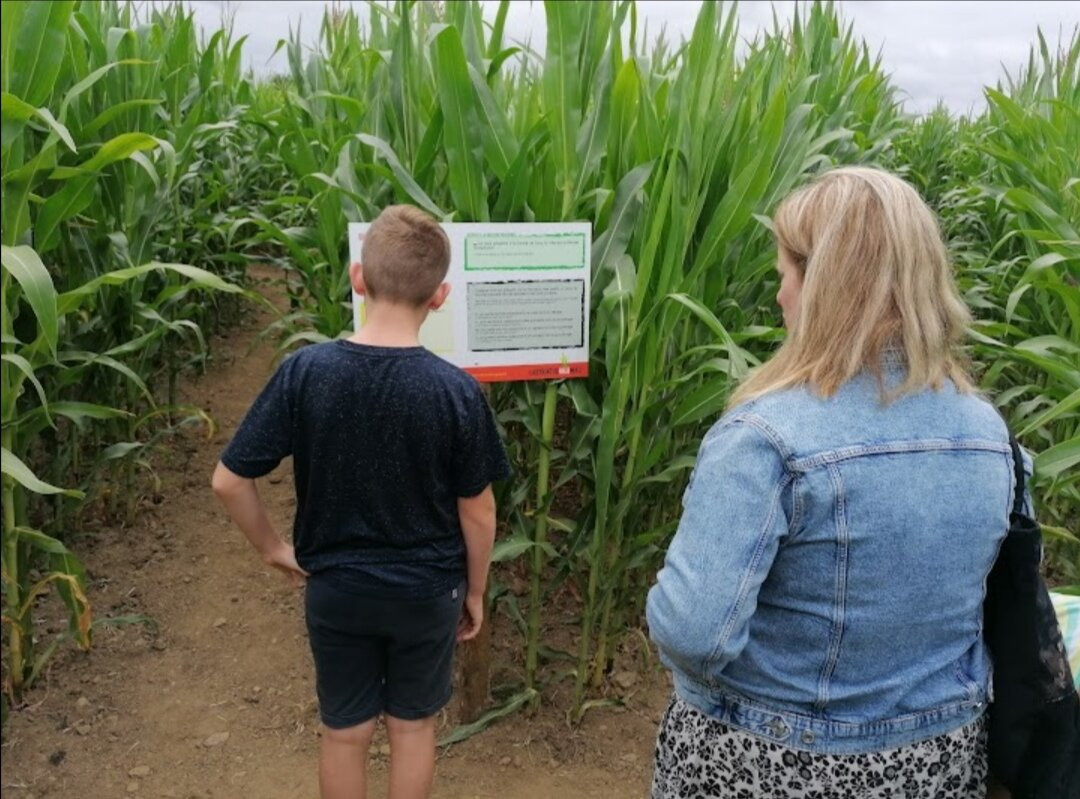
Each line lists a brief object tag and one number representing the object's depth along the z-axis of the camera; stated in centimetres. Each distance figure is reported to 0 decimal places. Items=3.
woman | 128
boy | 194
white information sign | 233
